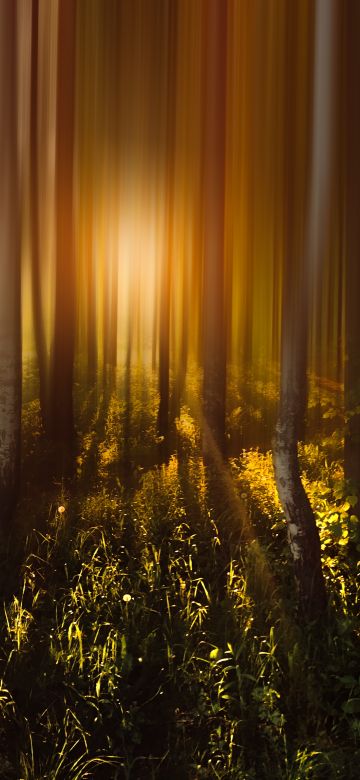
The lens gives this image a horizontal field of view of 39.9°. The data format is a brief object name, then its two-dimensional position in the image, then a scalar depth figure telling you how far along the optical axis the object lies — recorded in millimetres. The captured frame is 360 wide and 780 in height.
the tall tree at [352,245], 4609
